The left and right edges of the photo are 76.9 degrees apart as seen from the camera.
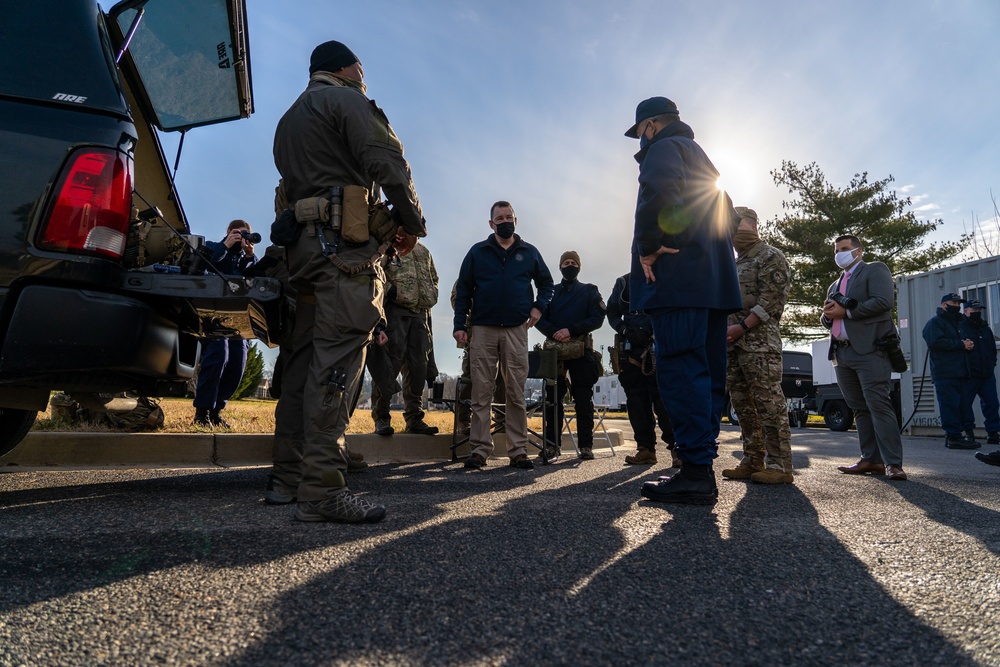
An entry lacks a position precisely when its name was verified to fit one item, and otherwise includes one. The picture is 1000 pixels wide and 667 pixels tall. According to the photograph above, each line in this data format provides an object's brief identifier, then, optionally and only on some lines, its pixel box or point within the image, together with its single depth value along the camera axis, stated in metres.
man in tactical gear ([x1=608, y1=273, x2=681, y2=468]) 5.70
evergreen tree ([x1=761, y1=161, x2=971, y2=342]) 24.83
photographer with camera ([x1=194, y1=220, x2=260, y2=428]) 4.95
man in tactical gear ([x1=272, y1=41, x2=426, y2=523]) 2.51
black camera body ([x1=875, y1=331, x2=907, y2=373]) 4.68
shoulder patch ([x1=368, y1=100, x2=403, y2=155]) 2.71
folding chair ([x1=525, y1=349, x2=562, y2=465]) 5.99
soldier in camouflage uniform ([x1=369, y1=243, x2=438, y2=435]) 5.85
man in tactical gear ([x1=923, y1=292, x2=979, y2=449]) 8.55
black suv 2.09
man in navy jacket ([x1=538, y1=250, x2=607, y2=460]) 6.31
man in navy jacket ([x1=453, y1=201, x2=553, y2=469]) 5.28
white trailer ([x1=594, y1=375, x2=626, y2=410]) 39.71
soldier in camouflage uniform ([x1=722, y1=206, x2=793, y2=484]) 4.10
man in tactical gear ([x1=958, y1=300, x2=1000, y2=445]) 8.63
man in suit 4.59
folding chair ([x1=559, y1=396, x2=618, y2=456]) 6.99
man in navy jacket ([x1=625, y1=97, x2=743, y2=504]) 3.08
